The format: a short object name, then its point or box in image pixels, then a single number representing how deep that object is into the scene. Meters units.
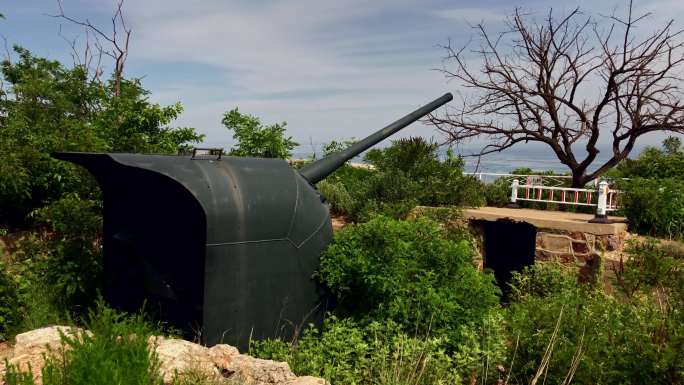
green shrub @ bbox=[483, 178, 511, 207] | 12.86
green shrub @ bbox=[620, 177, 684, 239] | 8.83
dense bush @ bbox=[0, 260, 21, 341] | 4.92
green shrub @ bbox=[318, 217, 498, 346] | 4.84
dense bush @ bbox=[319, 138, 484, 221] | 10.29
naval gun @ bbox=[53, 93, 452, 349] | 4.13
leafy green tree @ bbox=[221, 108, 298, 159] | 12.82
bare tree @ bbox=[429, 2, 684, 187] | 12.03
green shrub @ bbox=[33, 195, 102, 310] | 5.46
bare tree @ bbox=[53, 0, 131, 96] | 15.09
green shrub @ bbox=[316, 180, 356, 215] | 10.85
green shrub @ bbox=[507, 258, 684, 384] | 3.47
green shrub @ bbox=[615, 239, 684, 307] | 6.09
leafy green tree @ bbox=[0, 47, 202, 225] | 7.65
